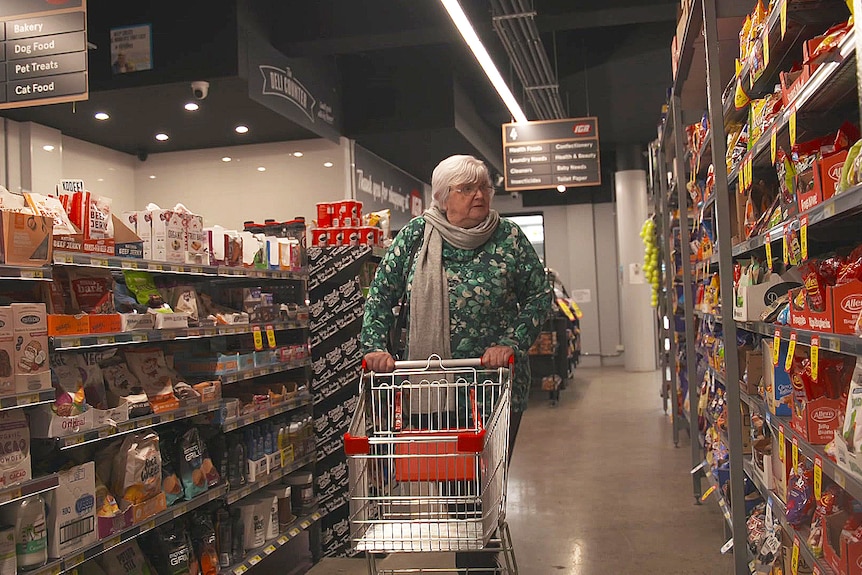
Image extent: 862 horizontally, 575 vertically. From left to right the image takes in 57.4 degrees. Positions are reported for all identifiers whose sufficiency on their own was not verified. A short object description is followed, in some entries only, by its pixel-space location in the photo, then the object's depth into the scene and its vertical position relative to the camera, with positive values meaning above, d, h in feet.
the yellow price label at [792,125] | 7.06 +1.51
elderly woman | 9.95 +0.24
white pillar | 45.37 +1.09
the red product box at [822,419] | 7.42 -1.20
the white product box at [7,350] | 8.09 -0.33
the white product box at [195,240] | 11.73 +1.09
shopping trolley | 7.82 -1.68
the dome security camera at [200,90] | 19.75 +5.63
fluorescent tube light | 17.66 +6.60
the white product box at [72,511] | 8.77 -2.23
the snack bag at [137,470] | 10.00 -2.01
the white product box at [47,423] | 8.80 -1.20
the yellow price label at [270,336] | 13.55 -0.46
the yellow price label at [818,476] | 6.83 -1.64
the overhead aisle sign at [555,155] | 32.71 +6.03
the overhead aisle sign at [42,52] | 15.16 +5.14
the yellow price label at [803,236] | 6.86 +0.49
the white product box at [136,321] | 10.08 -0.10
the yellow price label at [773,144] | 7.88 +1.50
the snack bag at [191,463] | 11.28 -2.18
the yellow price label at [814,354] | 6.70 -0.54
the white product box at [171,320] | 10.80 -0.10
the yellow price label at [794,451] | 7.76 -1.64
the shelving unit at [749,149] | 6.53 +1.70
